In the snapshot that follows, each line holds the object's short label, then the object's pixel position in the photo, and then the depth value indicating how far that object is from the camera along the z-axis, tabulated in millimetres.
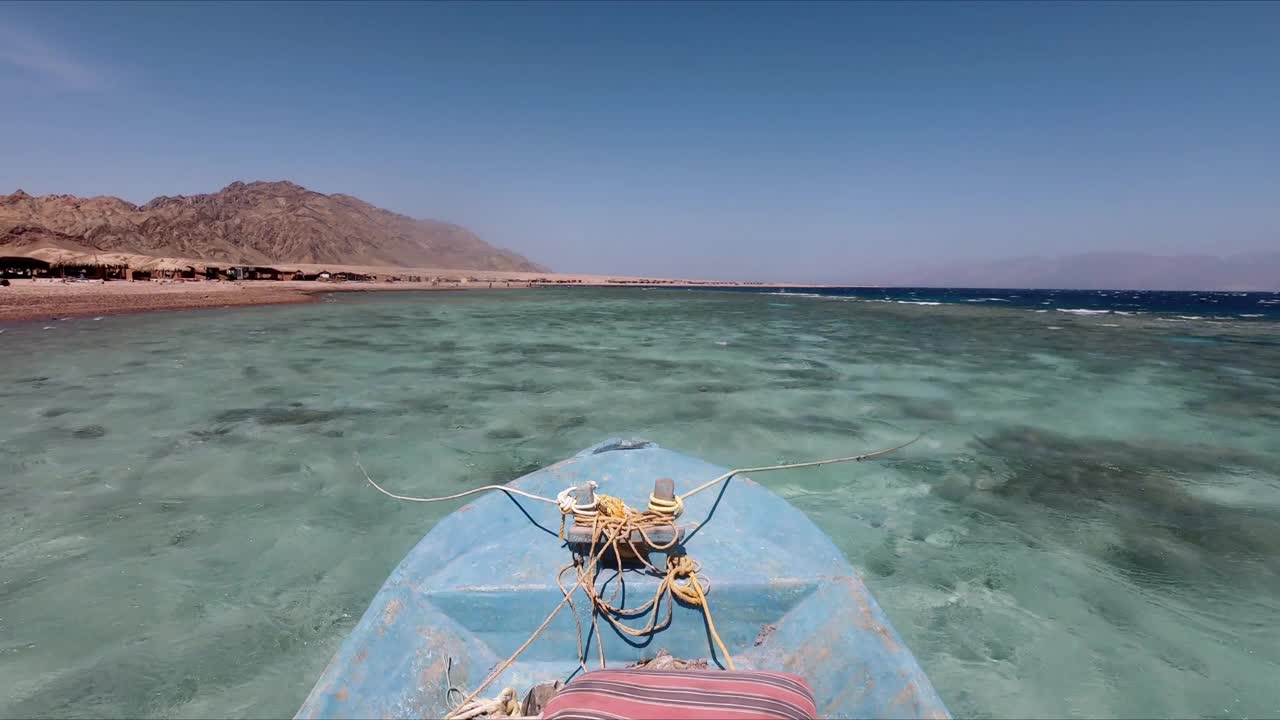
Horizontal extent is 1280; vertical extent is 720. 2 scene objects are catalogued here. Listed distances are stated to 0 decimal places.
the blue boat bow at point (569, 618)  3010
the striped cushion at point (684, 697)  2336
